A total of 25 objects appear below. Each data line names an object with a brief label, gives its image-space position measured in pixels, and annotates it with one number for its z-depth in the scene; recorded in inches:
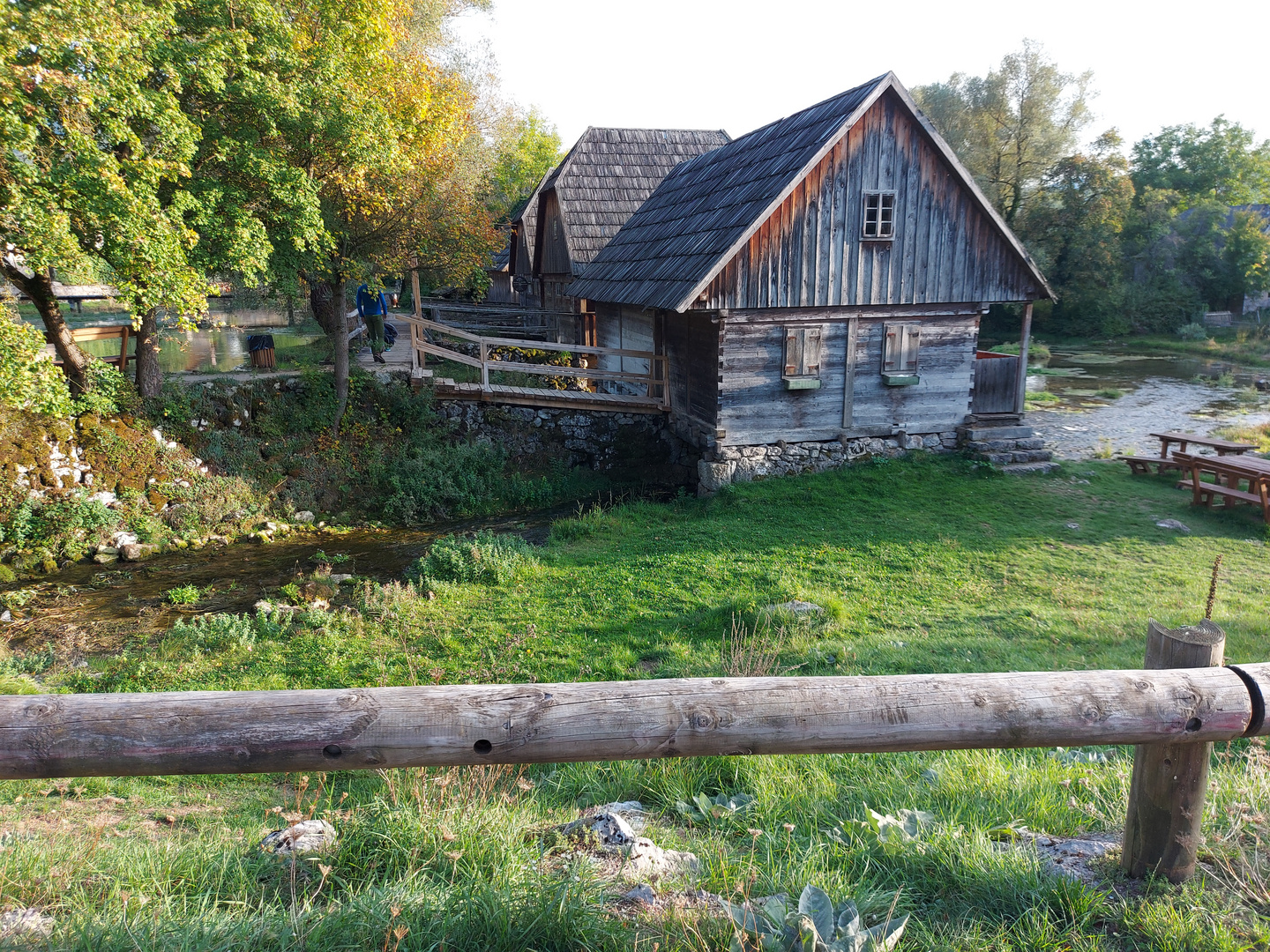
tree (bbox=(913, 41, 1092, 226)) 1419.8
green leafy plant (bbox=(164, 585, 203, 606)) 438.3
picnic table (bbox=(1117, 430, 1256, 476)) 552.4
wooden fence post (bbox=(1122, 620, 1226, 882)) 117.6
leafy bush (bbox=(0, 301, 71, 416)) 406.9
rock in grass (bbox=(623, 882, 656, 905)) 124.6
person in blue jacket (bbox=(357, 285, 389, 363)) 784.9
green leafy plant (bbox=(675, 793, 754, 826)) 168.6
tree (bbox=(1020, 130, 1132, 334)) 1402.6
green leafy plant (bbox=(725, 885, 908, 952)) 102.8
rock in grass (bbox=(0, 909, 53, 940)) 107.9
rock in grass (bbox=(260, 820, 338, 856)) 141.5
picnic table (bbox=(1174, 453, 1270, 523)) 479.5
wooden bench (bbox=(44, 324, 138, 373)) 571.2
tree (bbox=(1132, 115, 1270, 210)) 1726.1
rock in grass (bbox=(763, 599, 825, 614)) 359.9
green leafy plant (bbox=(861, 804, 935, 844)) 137.8
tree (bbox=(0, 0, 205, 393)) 384.2
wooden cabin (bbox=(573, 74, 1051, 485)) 554.3
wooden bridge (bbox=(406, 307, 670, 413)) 640.4
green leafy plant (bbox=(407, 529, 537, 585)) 451.5
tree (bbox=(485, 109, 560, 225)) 1702.1
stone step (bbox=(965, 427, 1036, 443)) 623.5
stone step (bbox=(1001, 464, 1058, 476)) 600.4
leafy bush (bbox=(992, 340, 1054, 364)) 1275.2
